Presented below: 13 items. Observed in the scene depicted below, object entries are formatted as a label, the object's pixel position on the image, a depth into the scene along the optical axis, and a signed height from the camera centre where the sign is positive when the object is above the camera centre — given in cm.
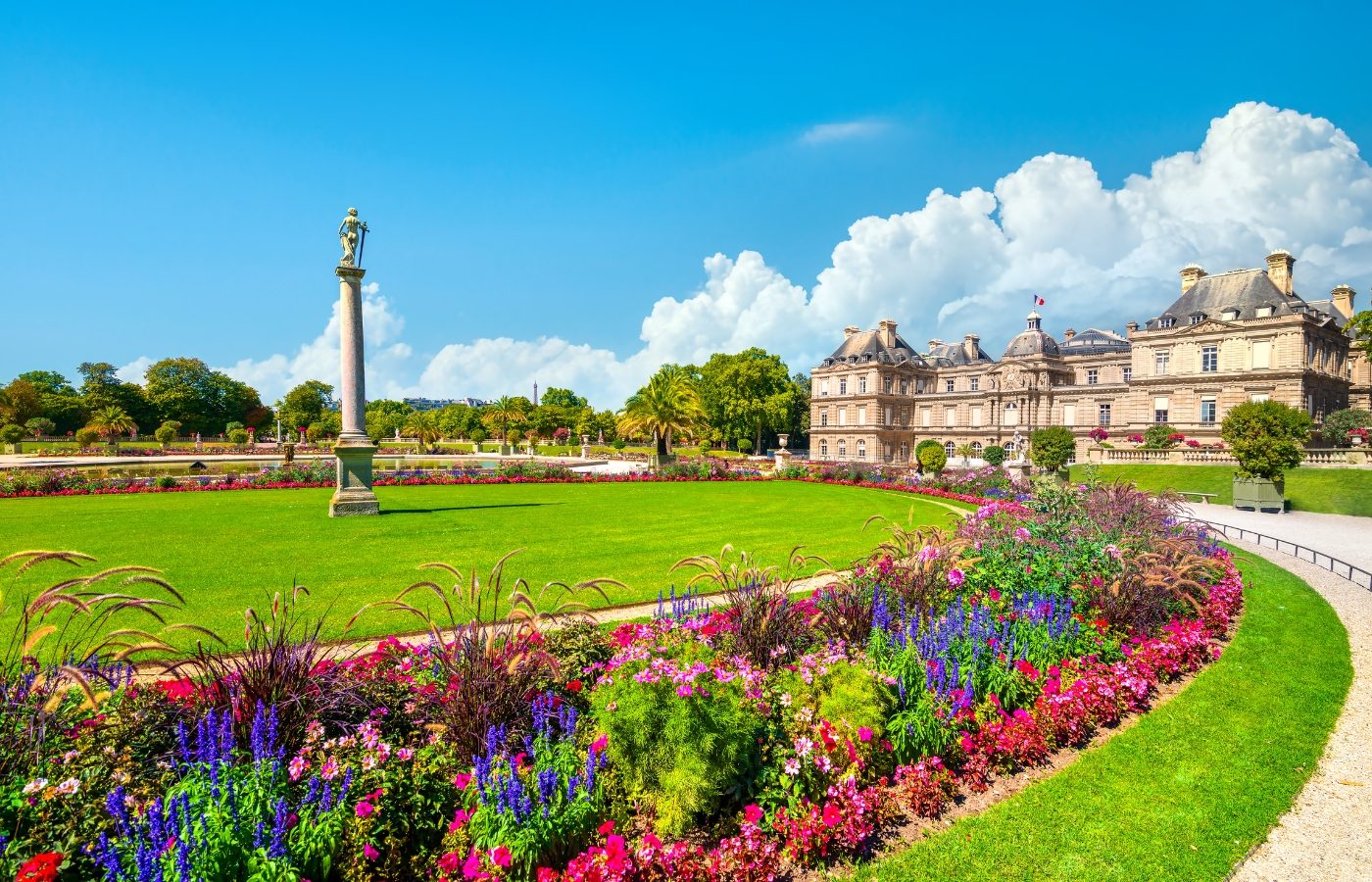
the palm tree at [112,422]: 6372 +99
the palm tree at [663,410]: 4169 +156
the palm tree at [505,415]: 7581 +223
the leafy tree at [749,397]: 7238 +423
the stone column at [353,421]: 1789 +34
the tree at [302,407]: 9241 +383
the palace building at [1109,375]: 4225 +484
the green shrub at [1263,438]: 2348 -7
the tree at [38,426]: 6650 +59
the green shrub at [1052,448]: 3538 -68
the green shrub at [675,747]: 374 -186
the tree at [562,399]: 12081 +646
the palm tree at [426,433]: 6987 +1
